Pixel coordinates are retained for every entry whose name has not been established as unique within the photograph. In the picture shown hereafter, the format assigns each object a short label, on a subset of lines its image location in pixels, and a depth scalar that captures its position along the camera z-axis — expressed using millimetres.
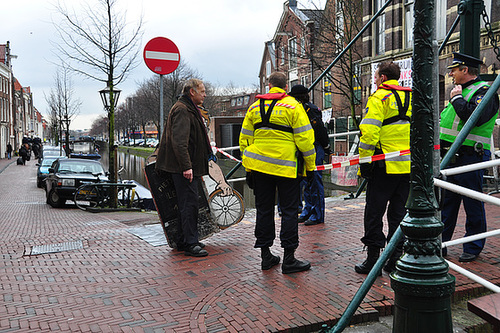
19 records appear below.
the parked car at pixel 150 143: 72662
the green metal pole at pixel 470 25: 5371
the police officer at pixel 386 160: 4348
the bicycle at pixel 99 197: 11789
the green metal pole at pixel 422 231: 2473
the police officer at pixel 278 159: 4535
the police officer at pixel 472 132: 4551
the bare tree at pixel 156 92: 42562
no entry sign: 7082
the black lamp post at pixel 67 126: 30419
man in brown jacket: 5328
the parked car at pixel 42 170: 20830
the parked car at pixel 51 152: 26297
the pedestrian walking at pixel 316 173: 6285
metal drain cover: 5954
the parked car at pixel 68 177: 13422
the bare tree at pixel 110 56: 14055
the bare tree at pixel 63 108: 31562
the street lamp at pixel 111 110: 13945
